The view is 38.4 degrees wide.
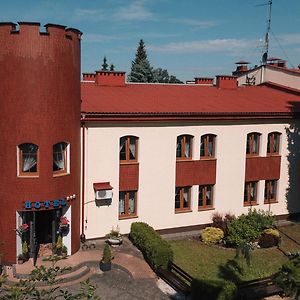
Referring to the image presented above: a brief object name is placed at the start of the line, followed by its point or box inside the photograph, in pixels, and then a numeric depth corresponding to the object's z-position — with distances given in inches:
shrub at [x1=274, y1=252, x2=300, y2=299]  500.1
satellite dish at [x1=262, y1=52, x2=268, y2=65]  1405.8
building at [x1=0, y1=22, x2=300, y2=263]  714.2
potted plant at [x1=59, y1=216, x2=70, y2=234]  764.0
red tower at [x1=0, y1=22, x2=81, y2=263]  700.7
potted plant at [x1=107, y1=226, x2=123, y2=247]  834.2
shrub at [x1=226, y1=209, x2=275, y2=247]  882.8
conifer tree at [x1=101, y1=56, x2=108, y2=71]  3607.3
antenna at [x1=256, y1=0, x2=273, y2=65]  1404.8
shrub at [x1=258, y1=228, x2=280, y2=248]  890.7
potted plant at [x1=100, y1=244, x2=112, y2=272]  730.2
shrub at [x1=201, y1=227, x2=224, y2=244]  895.1
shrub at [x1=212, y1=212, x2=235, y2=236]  934.4
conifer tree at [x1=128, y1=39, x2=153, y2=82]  2667.3
